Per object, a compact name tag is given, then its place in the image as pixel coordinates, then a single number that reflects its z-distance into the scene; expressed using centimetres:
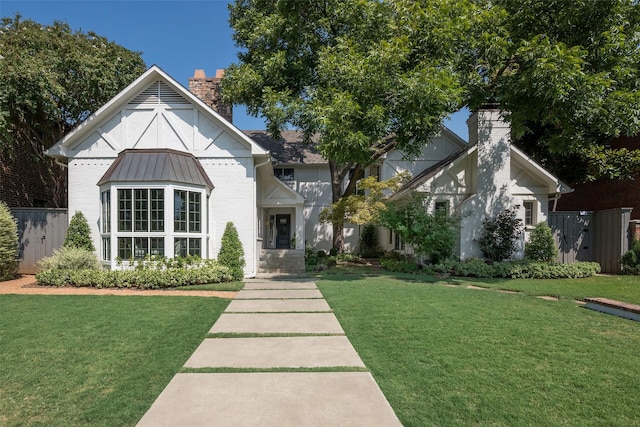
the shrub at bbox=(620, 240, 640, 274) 1286
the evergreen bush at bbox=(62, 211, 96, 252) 1180
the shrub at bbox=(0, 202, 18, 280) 1118
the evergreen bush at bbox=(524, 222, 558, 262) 1407
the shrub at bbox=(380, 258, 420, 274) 1434
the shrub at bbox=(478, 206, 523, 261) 1413
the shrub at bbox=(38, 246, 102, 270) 1068
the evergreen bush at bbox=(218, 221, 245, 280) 1214
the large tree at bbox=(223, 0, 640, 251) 1002
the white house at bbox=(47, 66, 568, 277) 1126
